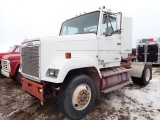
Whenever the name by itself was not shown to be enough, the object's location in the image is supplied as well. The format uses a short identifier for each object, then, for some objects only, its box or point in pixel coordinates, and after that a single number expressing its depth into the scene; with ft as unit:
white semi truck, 8.40
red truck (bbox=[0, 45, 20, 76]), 23.10
